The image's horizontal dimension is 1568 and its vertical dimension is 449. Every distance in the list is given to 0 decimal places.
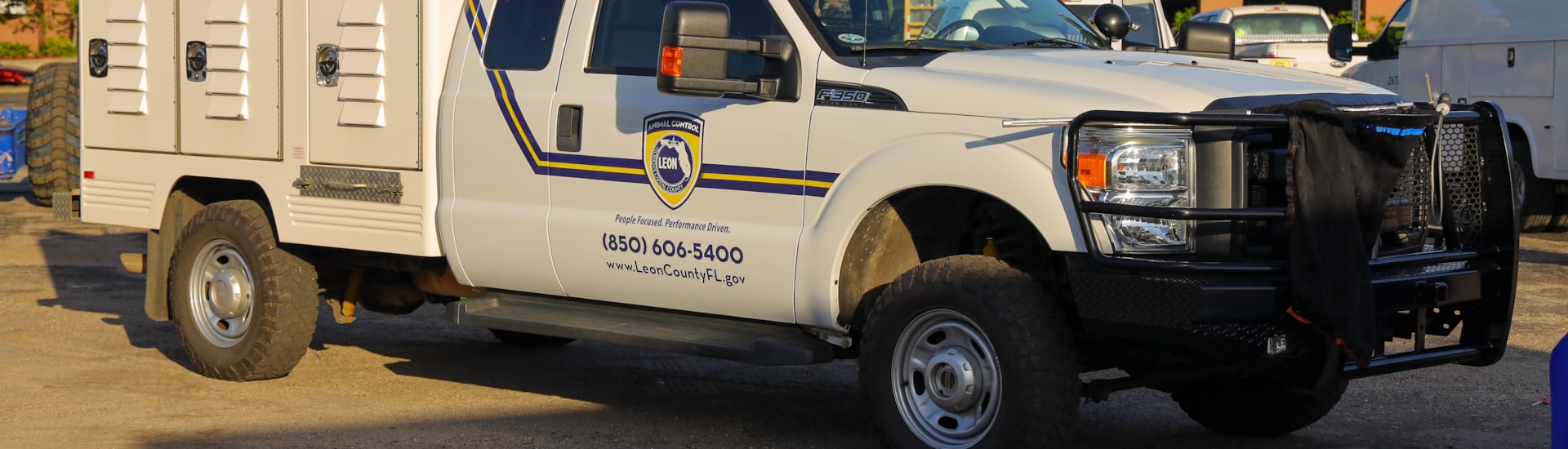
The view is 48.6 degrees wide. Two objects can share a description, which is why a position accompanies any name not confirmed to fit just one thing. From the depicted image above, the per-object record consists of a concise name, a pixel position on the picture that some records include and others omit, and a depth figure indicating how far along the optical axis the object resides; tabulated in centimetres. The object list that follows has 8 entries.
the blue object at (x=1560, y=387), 459
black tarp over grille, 480
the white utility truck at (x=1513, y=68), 1238
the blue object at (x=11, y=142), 1638
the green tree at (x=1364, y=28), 2806
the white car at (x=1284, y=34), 2005
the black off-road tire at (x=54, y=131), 1369
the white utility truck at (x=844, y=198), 495
